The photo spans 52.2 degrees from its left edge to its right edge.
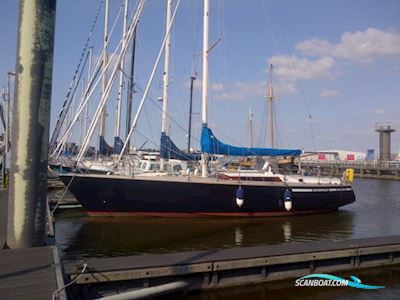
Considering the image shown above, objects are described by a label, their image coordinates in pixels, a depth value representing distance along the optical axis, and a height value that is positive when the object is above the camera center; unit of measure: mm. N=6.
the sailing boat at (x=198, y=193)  18562 -1505
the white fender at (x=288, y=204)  20656 -2042
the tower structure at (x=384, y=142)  77625 +4653
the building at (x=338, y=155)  103819 +2660
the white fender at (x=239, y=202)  19156 -1843
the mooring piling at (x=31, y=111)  7059 +819
